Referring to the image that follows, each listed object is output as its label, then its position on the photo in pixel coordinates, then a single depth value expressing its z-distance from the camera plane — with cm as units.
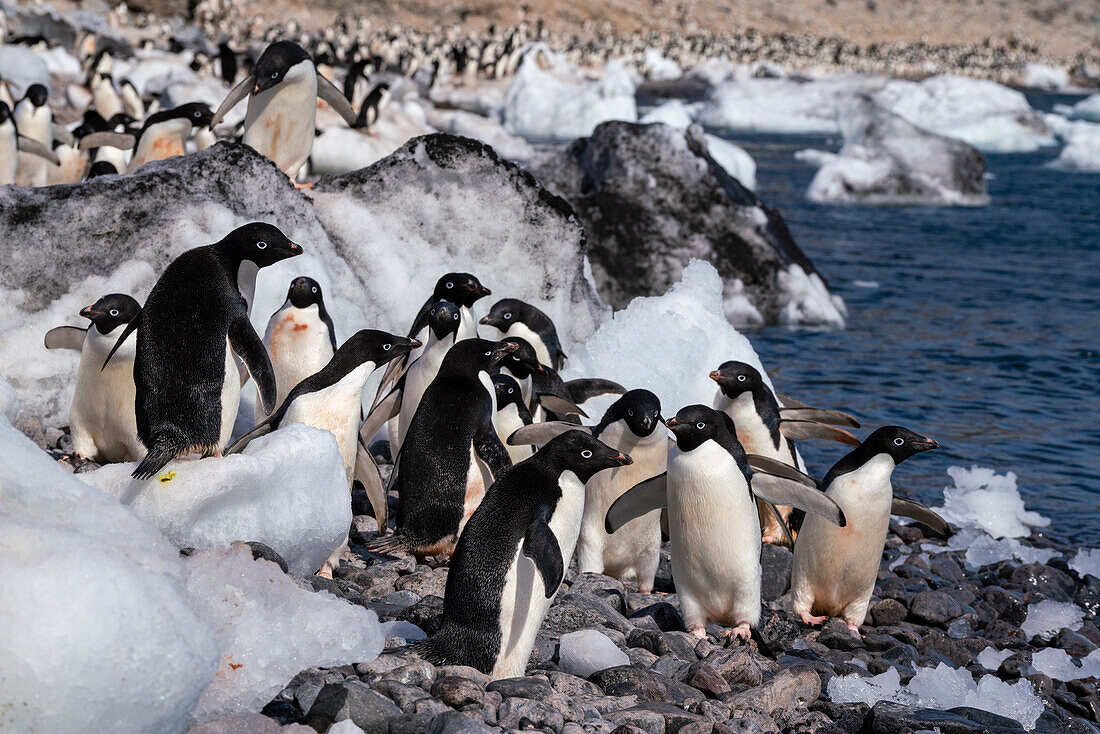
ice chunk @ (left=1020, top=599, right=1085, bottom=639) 1072
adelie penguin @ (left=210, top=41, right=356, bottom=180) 1416
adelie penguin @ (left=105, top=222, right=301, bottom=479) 819
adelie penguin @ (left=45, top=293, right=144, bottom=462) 967
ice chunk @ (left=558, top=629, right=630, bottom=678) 705
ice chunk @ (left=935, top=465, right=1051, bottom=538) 1392
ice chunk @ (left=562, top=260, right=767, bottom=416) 1352
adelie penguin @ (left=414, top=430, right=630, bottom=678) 671
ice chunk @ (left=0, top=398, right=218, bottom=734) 470
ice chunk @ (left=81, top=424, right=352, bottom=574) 739
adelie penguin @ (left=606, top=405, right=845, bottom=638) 880
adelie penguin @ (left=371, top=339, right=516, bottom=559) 902
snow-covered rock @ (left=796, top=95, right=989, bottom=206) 4112
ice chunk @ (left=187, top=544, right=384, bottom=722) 561
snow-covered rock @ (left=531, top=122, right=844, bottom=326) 2123
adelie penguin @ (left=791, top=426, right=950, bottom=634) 979
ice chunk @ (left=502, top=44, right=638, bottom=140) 5559
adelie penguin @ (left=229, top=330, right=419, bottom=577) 888
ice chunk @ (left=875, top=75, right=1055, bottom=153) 6325
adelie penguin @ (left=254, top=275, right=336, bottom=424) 1072
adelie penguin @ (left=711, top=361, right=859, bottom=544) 1101
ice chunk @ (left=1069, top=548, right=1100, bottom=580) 1246
